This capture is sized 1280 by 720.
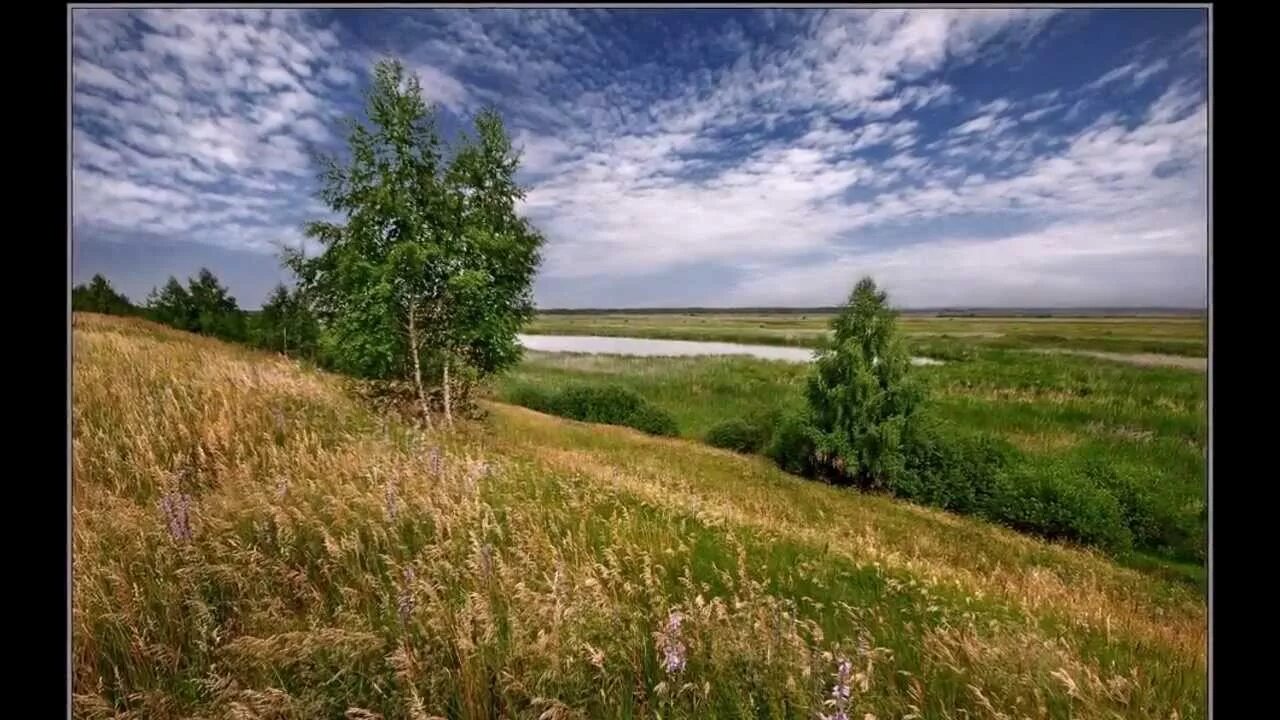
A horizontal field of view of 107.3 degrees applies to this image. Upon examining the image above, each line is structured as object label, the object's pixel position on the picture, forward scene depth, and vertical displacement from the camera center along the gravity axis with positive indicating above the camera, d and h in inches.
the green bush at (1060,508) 518.0 -186.0
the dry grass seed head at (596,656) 81.2 -53.6
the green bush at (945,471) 613.9 -160.5
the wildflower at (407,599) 93.4 -50.7
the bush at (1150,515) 474.2 -176.7
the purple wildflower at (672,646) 80.3 -52.2
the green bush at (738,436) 866.8 -162.8
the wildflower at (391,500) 122.6 -40.0
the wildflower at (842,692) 70.7 -53.4
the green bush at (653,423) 1026.7 -158.5
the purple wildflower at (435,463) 149.9 -36.5
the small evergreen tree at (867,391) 611.8 -54.8
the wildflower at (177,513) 114.1 -40.8
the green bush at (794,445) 677.9 -143.6
